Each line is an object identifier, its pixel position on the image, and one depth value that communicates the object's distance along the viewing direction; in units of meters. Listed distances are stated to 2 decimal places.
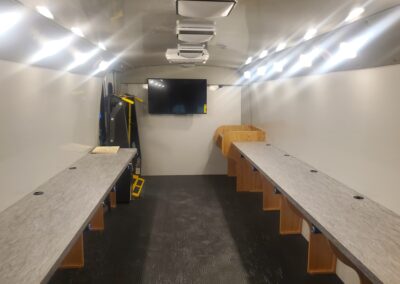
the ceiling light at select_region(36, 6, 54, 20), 1.73
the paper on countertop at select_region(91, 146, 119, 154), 3.93
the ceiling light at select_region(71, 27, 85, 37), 2.34
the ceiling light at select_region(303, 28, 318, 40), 2.56
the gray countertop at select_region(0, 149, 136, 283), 1.38
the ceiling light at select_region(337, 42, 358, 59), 2.36
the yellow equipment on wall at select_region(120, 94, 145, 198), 4.92
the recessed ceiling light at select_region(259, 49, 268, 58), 3.78
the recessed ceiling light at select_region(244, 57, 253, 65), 4.50
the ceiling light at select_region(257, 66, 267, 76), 4.75
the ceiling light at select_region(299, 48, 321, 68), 3.04
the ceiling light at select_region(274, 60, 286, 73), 3.98
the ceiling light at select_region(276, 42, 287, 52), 3.29
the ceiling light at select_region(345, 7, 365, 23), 1.86
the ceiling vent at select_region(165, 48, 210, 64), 3.59
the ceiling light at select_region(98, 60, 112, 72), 4.19
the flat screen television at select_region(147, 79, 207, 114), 5.89
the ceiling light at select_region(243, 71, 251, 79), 5.63
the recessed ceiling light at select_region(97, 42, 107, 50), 3.15
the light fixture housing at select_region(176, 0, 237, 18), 1.64
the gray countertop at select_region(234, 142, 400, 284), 1.45
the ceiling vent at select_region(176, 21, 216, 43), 2.33
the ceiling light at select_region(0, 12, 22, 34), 1.73
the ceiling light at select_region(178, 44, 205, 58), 3.30
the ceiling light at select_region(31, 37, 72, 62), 2.37
